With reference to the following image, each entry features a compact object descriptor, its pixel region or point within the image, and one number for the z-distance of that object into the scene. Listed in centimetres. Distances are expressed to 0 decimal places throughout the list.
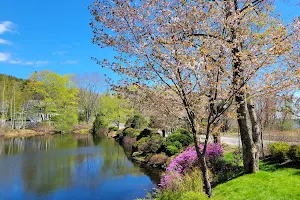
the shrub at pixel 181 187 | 509
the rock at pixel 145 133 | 1767
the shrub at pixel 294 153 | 649
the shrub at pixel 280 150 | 693
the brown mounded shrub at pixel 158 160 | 1252
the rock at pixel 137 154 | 1577
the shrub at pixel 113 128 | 3052
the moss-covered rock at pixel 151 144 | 1383
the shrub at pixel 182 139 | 1309
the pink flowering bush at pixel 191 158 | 798
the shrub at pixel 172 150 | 1244
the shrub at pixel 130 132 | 2317
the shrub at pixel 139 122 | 2541
